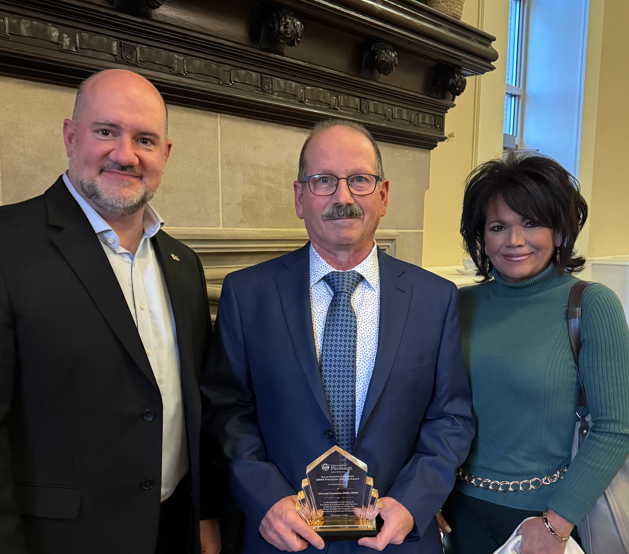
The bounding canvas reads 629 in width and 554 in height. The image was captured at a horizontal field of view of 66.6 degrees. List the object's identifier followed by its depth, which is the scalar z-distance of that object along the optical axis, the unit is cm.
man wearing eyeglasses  136
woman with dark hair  141
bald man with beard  113
